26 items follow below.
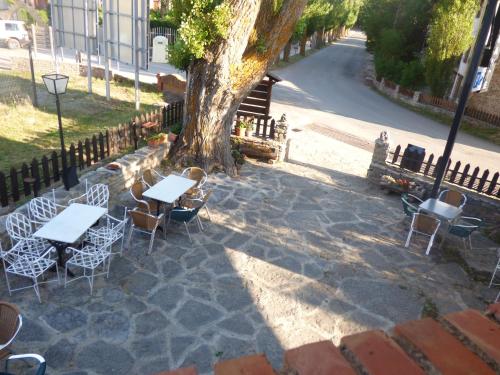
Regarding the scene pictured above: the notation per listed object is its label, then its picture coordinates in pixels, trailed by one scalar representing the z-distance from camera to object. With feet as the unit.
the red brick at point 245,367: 6.23
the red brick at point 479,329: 6.35
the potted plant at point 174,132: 36.29
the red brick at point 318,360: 6.03
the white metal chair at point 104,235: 21.04
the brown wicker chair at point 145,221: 22.67
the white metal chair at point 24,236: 19.71
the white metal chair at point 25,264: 18.29
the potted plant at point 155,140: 33.63
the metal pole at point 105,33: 48.74
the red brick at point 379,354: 5.99
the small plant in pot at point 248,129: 40.50
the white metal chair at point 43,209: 21.53
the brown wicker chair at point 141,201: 24.80
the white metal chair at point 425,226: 25.99
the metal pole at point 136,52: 46.18
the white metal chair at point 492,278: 23.14
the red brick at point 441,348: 6.03
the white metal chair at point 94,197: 23.76
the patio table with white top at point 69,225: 19.18
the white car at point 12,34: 84.88
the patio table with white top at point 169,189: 23.98
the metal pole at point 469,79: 22.34
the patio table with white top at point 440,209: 25.75
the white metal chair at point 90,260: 19.42
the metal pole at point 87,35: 51.03
